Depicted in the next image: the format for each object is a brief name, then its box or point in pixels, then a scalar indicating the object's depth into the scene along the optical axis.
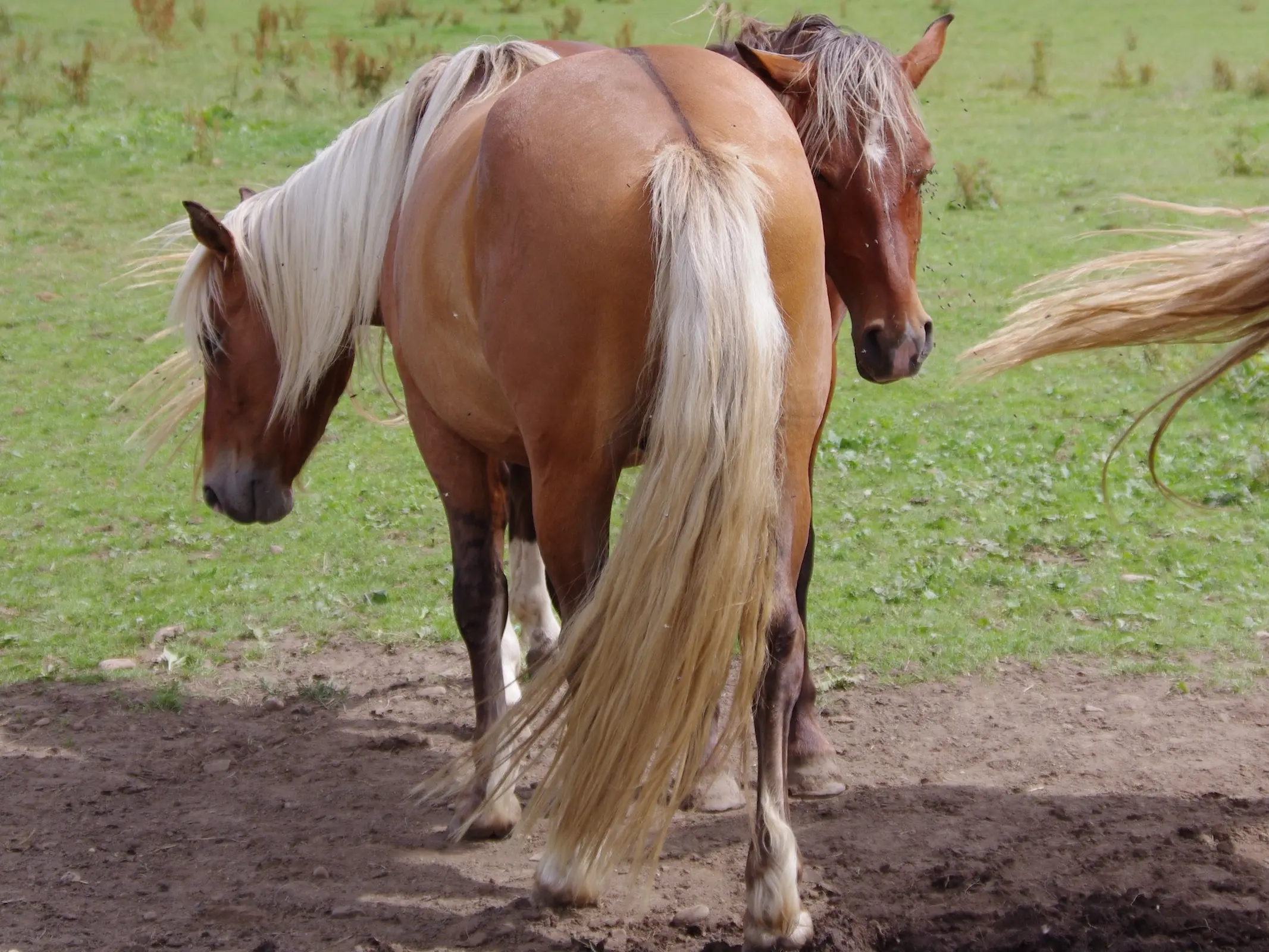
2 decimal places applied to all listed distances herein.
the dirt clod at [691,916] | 6.45
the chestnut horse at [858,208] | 6.95
